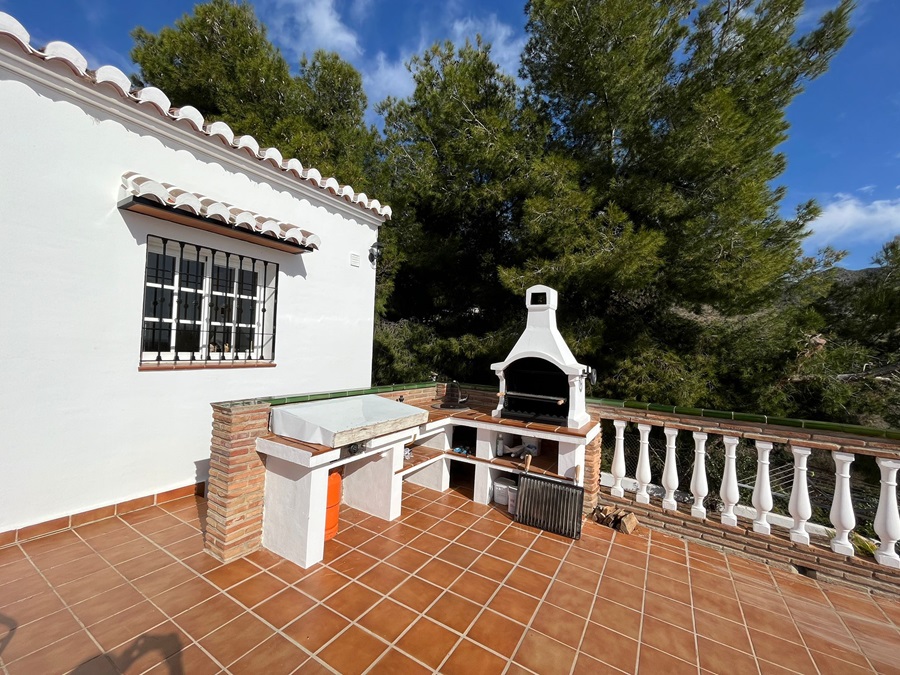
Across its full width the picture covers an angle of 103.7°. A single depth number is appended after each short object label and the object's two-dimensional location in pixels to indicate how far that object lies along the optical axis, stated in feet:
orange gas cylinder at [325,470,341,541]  12.67
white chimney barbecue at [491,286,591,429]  15.75
